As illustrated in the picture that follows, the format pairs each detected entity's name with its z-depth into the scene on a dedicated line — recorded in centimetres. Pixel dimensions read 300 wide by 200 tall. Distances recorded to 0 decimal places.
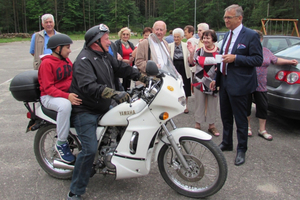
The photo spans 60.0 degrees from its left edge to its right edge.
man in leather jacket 269
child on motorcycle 287
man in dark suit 343
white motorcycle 268
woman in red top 636
